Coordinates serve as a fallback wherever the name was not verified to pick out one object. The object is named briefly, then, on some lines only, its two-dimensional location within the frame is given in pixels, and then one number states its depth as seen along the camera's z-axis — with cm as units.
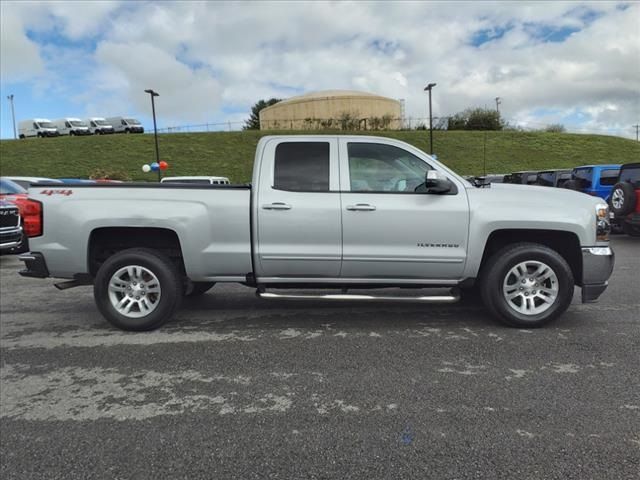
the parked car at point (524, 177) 1808
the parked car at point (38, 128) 5075
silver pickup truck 470
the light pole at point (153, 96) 2969
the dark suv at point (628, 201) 1016
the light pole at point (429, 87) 3097
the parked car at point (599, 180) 1303
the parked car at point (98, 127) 5116
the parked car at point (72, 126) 5100
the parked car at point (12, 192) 1044
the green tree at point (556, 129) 5623
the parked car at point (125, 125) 5131
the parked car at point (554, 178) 1560
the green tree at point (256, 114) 8459
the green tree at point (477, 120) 5786
